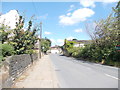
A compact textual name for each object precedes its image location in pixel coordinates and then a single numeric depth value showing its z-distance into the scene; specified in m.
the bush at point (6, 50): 4.74
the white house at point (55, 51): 85.32
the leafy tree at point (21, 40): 7.93
